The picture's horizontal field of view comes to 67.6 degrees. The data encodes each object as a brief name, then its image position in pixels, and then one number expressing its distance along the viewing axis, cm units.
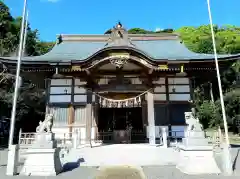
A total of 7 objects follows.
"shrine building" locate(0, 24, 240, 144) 882
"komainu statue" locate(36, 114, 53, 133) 552
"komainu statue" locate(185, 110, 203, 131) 541
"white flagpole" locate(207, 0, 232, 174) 508
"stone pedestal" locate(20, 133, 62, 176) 522
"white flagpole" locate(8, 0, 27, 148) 536
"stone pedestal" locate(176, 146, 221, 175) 513
